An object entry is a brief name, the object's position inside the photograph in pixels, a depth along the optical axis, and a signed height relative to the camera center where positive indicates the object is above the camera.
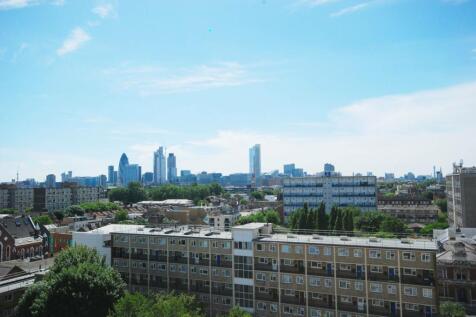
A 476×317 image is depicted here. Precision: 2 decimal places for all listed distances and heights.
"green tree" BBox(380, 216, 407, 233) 76.62 -10.70
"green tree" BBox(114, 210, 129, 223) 106.15 -10.93
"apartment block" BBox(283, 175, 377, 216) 101.00 -4.64
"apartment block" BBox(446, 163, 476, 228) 75.56 -5.13
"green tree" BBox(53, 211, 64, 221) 108.09 -10.38
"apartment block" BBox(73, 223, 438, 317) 34.81 -9.89
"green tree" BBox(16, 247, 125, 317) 32.16 -10.10
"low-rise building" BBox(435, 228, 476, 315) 47.25 -13.15
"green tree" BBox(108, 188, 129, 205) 180.25 -7.80
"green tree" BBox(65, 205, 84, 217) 117.12 -9.95
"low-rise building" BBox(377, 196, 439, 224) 106.12 -10.48
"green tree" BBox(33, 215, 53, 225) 94.69 -10.05
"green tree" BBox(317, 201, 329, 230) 69.26 -8.11
